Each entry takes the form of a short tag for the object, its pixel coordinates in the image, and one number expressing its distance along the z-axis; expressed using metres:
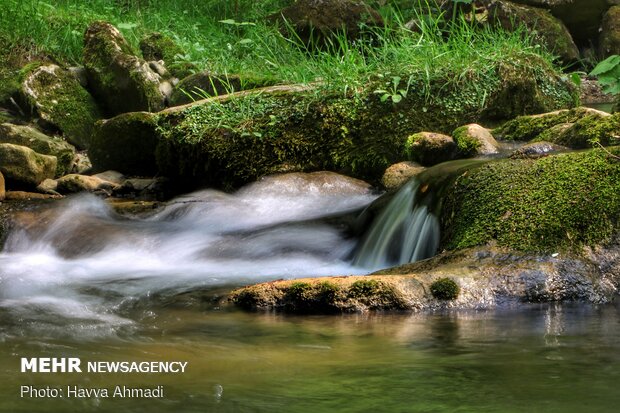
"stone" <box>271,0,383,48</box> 10.33
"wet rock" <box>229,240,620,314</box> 3.57
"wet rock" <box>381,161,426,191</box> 5.89
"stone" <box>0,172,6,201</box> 6.66
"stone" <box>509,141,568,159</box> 4.93
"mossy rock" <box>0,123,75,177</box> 7.93
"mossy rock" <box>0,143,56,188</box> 6.97
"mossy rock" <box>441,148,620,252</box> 3.99
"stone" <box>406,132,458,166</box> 5.88
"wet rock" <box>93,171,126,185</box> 7.52
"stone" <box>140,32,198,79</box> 9.69
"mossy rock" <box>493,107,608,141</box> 5.67
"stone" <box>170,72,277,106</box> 7.94
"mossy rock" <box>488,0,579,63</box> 12.06
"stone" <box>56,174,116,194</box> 7.08
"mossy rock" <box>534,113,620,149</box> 4.92
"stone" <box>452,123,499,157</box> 5.62
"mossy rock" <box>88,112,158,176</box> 7.43
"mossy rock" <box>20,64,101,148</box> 8.84
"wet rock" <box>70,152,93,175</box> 8.25
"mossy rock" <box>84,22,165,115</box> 8.95
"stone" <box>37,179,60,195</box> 7.04
